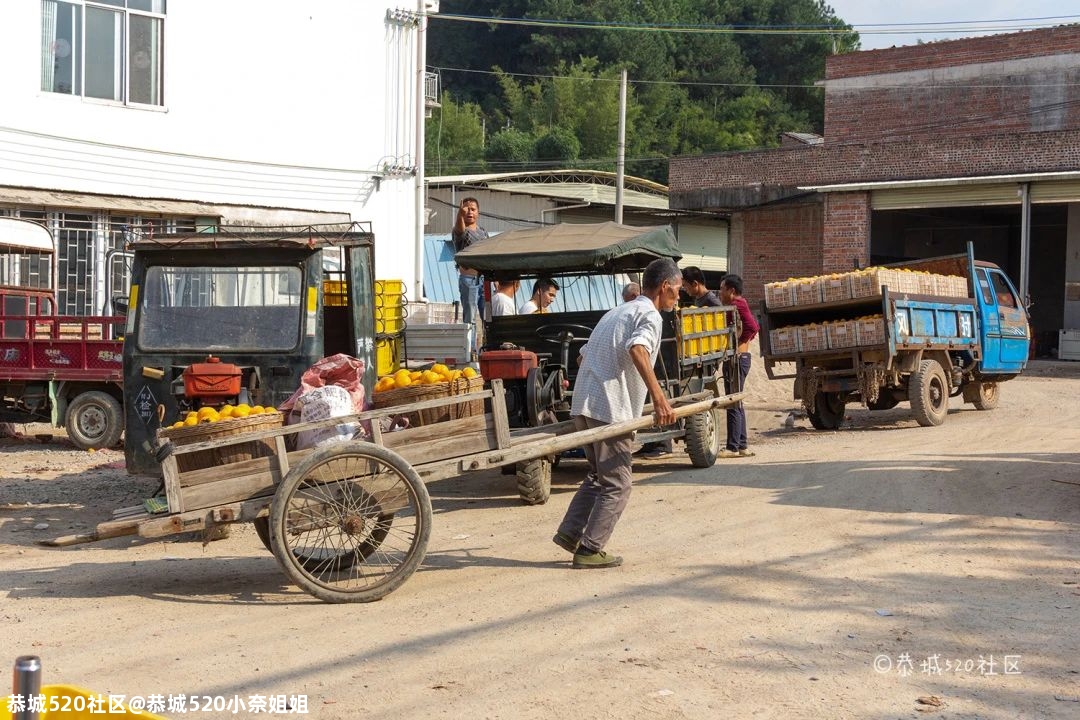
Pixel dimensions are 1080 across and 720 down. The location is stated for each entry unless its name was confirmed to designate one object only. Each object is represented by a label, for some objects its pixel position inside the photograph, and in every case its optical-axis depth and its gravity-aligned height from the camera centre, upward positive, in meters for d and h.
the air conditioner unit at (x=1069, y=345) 29.92 -0.47
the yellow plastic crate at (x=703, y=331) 11.71 -0.12
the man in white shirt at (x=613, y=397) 7.45 -0.51
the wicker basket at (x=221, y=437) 6.77 -0.75
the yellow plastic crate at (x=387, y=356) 10.64 -0.39
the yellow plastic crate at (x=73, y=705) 2.95 -0.99
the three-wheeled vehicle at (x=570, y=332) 10.76 -0.15
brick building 29.56 +4.01
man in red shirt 13.34 -0.54
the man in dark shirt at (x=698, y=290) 13.08 +0.33
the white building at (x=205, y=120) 17.48 +3.00
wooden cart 6.61 -1.02
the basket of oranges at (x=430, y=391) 7.42 -0.48
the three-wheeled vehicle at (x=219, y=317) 9.12 -0.06
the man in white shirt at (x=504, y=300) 12.36 +0.16
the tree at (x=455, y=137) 67.38 +10.26
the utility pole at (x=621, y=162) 32.23 +4.39
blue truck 15.84 -0.19
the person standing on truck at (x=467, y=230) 14.29 +1.02
